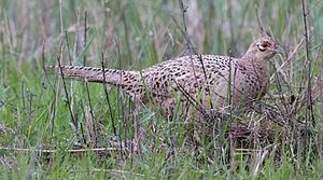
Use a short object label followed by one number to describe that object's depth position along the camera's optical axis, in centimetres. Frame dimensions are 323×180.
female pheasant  1068
